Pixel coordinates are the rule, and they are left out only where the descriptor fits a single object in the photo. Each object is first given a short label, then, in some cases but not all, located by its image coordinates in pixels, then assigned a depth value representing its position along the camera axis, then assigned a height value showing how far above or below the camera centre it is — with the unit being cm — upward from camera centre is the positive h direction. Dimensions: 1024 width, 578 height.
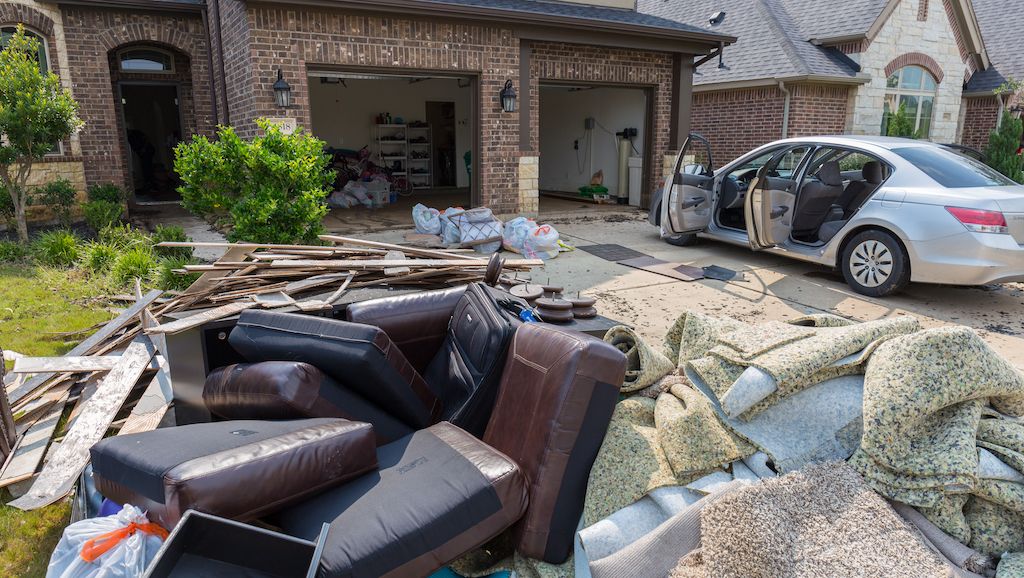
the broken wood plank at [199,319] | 328 -85
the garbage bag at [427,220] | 905 -89
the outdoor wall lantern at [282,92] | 888 +90
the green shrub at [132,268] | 653 -113
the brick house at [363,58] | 919 +162
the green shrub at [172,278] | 568 -108
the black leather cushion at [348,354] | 275 -86
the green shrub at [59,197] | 970 -60
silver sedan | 576 -57
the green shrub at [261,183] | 626 -26
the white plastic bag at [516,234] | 840 -100
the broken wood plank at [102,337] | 385 -125
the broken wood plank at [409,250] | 519 -75
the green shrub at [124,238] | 759 -99
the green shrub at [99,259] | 702 -111
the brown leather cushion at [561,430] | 245 -107
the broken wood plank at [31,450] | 300 -146
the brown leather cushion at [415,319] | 341 -86
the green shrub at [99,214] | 922 -82
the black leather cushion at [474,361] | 296 -98
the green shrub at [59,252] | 740 -109
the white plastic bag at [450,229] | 865 -96
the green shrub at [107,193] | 1063 -59
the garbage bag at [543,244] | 841 -113
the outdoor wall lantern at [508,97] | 1044 +98
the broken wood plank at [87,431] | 282 -136
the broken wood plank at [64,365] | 370 -121
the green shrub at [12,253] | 771 -115
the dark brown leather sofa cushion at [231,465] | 196 -101
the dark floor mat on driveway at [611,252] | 850 -129
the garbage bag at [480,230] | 844 -96
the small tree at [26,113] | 772 +54
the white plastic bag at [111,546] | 196 -121
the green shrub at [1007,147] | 1531 +26
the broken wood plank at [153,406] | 341 -141
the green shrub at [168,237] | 720 -93
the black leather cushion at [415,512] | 205 -121
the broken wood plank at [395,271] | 458 -81
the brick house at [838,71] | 1474 +213
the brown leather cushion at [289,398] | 260 -100
